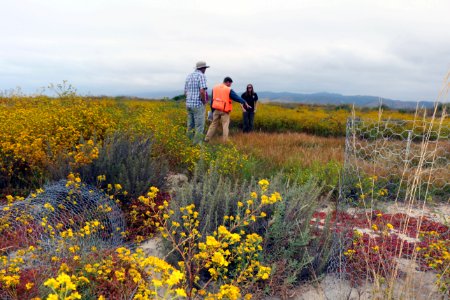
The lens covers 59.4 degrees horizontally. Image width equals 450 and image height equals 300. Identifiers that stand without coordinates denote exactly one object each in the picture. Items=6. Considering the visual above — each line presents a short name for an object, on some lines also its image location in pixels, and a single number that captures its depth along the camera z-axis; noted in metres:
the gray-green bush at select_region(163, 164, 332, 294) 3.17
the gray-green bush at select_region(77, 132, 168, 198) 4.62
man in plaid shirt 8.40
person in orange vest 9.66
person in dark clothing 12.28
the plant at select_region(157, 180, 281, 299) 2.09
